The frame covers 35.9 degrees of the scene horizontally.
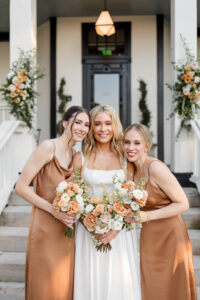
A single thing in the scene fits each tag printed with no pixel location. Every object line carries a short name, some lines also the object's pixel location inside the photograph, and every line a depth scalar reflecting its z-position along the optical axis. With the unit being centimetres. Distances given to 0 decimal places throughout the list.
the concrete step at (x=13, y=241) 356
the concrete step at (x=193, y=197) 404
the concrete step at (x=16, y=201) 414
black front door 768
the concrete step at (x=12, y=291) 304
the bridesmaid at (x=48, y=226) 229
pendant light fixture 599
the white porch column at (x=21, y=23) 490
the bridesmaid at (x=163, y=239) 223
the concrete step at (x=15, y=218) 389
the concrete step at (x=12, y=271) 324
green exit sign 766
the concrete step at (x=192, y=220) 376
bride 225
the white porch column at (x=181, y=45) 469
